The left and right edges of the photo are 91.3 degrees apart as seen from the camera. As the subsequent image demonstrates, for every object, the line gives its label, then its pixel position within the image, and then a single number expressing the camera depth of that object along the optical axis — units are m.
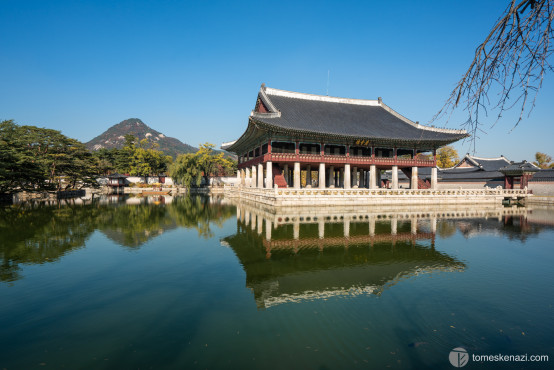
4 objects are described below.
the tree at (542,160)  60.71
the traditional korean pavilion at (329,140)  29.39
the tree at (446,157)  70.62
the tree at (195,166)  50.97
